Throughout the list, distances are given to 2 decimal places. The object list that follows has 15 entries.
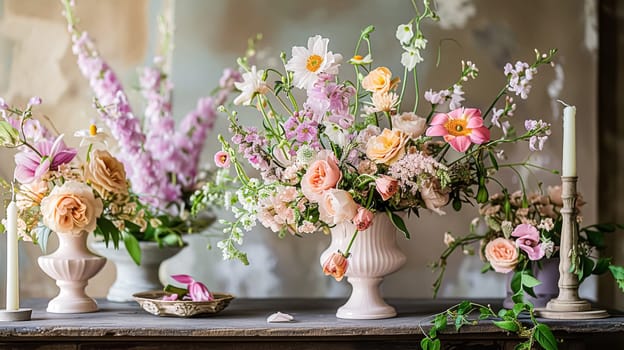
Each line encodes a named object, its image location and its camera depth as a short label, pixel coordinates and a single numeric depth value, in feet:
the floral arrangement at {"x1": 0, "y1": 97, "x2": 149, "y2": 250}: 8.59
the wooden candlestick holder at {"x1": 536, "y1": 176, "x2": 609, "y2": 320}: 8.51
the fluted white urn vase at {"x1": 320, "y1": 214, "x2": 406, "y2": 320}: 8.57
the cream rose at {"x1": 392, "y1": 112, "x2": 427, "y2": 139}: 8.43
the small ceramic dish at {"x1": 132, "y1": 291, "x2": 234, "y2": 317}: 8.57
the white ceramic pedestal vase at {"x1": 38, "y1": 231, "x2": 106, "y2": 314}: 8.79
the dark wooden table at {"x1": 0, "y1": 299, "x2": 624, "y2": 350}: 8.26
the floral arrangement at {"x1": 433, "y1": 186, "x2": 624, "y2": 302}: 8.60
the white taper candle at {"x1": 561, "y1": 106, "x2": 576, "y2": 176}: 8.51
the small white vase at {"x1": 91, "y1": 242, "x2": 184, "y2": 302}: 9.41
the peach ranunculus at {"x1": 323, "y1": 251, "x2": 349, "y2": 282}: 8.25
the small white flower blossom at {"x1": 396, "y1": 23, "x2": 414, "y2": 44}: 8.46
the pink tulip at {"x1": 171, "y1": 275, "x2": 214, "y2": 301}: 8.72
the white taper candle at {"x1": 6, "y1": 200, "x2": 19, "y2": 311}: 8.47
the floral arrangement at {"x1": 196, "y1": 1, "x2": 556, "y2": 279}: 8.29
